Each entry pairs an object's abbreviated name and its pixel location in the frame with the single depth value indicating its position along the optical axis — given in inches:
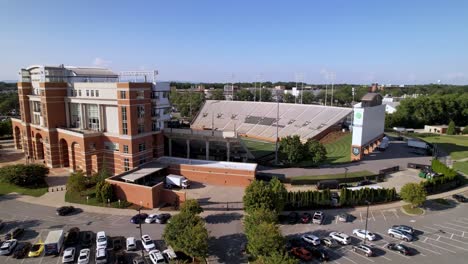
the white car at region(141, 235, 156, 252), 1116.3
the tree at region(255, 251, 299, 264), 859.4
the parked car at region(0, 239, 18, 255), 1106.4
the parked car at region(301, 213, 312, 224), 1355.8
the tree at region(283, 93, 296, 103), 6008.9
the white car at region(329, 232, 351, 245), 1178.5
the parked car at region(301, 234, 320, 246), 1159.9
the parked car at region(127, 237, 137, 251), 1120.0
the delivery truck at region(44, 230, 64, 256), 1101.1
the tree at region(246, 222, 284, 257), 970.1
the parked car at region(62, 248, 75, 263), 1047.6
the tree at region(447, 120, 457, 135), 3831.2
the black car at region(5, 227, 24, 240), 1219.9
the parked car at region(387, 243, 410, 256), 1104.1
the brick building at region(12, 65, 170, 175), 1850.4
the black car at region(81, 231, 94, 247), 1164.1
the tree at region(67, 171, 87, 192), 1648.6
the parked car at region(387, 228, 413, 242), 1203.9
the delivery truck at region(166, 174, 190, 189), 1759.4
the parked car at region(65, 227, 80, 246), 1178.5
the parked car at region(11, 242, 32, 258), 1092.5
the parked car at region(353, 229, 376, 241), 1206.9
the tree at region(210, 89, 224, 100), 5507.4
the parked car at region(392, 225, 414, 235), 1240.8
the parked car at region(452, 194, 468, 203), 1616.6
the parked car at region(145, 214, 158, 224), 1352.1
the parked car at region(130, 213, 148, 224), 1347.4
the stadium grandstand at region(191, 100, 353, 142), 3171.8
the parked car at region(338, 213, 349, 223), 1369.3
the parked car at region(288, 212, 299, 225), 1358.3
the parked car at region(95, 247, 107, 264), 1032.8
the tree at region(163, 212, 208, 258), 989.1
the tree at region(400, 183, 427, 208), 1448.1
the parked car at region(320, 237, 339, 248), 1163.6
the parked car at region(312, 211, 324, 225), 1346.0
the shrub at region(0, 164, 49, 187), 1771.7
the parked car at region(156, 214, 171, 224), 1352.1
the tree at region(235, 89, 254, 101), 5910.4
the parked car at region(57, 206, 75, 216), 1438.0
